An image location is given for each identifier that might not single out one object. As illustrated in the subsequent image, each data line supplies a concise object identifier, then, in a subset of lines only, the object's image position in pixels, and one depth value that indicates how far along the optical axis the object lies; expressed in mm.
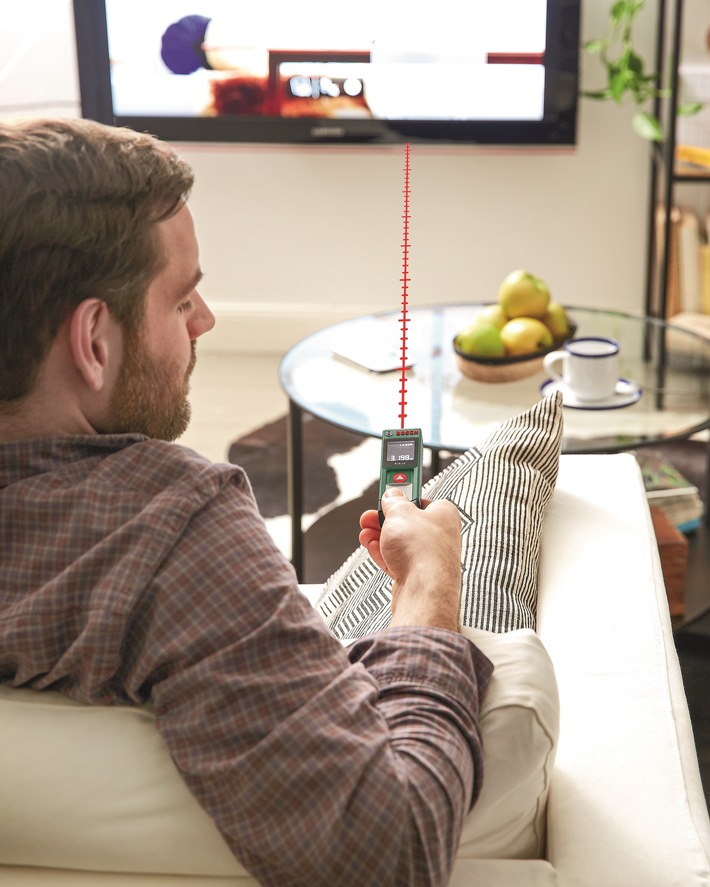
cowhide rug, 2428
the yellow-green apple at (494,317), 2447
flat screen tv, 3500
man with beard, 788
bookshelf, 3291
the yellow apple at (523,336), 2398
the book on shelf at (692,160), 3416
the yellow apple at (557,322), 2484
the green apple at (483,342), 2371
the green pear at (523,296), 2436
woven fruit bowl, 2363
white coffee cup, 2238
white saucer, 2252
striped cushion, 1116
